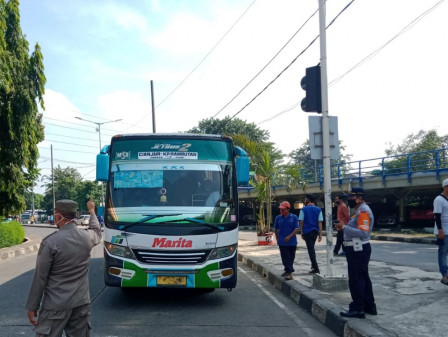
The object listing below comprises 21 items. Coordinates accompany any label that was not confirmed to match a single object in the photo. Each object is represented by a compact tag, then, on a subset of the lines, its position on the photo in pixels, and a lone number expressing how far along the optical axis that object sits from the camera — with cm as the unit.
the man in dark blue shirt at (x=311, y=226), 902
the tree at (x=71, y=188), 6391
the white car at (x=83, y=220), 4597
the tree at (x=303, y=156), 7927
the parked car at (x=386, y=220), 2826
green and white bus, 645
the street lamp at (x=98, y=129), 4020
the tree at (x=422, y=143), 4606
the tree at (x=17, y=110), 1655
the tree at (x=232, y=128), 5356
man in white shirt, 688
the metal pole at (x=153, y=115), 2653
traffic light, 774
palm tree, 1733
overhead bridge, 2055
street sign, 762
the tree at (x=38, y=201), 12462
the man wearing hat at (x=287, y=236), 848
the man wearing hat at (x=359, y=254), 541
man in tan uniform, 337
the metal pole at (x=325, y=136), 739
